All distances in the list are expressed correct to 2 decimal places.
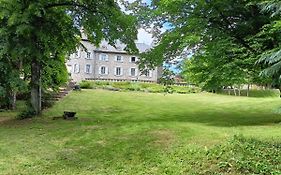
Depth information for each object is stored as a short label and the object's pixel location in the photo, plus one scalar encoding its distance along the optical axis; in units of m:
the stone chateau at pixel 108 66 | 38.90
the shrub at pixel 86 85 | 27.01
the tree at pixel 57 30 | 9.16
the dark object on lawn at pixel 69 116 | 10.47
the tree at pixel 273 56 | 4.24
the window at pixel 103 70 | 40.09
